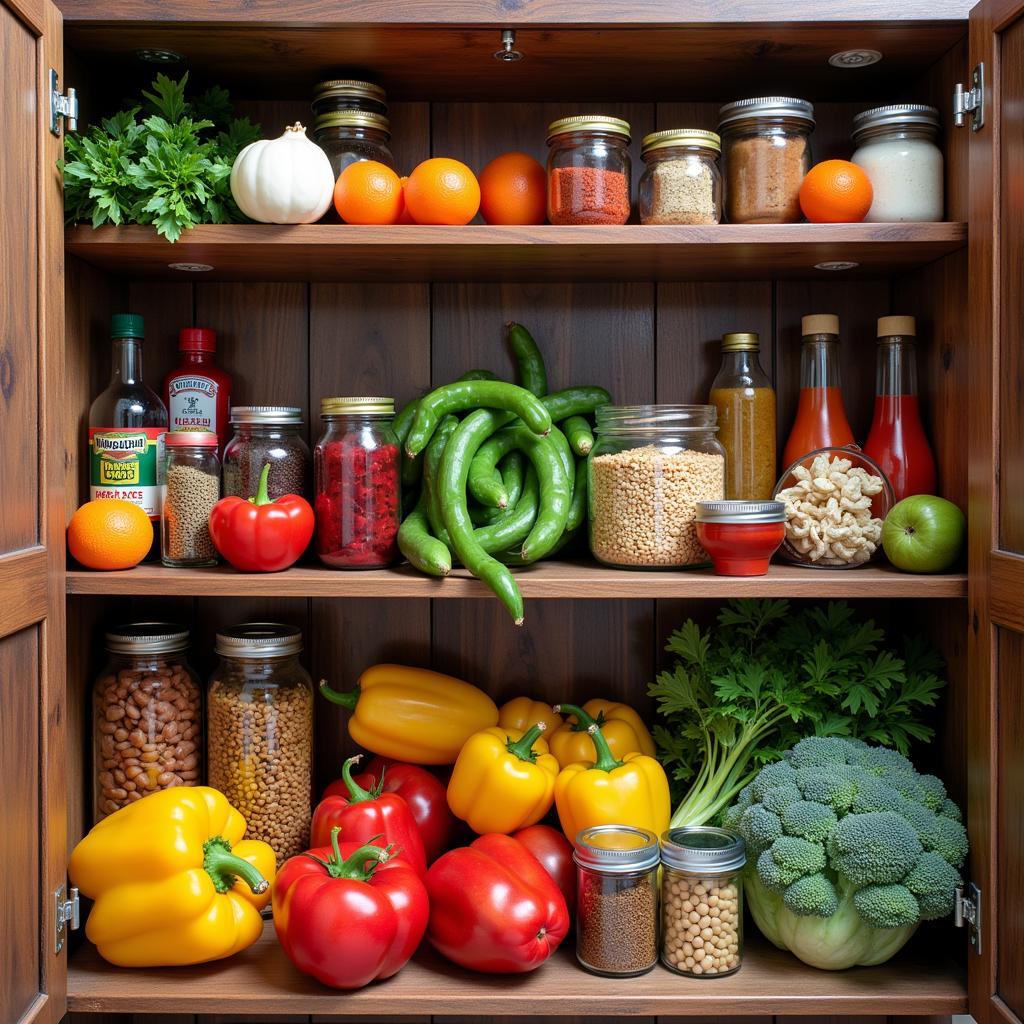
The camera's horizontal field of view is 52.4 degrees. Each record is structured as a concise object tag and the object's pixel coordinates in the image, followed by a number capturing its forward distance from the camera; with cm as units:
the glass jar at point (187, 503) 132
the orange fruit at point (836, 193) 122
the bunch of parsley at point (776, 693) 133
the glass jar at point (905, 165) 127
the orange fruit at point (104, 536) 124
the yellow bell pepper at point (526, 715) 145
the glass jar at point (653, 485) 129
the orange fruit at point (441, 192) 123
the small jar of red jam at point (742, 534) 121
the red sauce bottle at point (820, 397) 142
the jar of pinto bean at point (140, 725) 133
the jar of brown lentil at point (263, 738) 134
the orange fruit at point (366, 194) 124
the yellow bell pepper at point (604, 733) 139
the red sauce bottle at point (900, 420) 137
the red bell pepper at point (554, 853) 131
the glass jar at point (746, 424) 141
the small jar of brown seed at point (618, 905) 118
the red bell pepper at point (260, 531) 123
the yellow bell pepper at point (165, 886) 117
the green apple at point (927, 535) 122
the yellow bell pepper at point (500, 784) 131
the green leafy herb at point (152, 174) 118
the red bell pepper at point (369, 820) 127
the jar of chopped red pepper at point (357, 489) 129
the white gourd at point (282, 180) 118
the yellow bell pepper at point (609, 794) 128
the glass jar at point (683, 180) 125
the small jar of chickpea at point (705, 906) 120
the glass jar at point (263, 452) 133
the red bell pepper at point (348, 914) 112
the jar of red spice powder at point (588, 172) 125
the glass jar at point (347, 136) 132
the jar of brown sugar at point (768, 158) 126
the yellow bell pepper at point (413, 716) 141
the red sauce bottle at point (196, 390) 143
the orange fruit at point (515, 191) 130
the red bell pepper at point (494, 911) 116
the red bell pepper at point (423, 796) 139
